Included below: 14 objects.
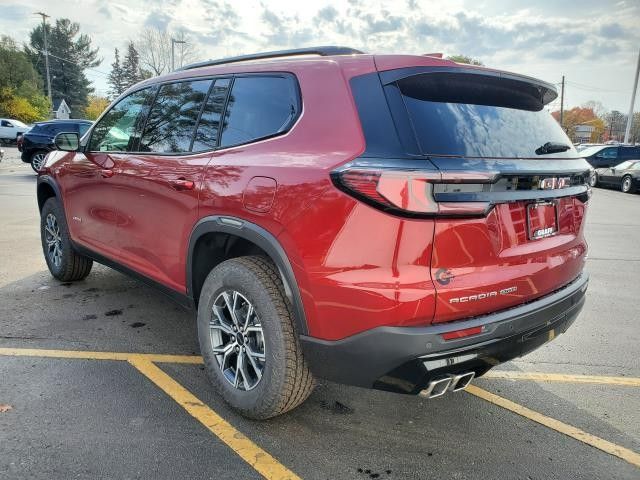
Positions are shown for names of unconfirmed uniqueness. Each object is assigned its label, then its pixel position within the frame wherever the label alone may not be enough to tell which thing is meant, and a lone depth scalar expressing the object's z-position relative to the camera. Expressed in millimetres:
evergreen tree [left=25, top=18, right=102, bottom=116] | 63625
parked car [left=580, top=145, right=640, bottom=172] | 22516
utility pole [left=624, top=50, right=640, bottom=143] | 33956
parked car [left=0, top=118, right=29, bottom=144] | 32000
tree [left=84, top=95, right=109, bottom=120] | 64438
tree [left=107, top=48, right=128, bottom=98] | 82725
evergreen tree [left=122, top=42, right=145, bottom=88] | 74125
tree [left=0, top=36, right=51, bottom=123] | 42844
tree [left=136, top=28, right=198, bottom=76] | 47409
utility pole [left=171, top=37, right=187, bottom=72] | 40294
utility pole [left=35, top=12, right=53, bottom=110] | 47359
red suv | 1999
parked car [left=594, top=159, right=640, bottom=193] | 18562
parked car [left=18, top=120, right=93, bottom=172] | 15852
